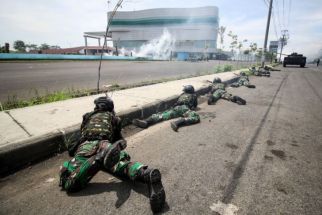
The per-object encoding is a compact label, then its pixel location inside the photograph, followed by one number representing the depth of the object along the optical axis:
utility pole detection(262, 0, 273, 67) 22.97
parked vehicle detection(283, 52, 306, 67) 31.55
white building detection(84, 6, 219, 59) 77.62
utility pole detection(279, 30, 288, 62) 70.62
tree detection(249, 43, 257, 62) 37.78
